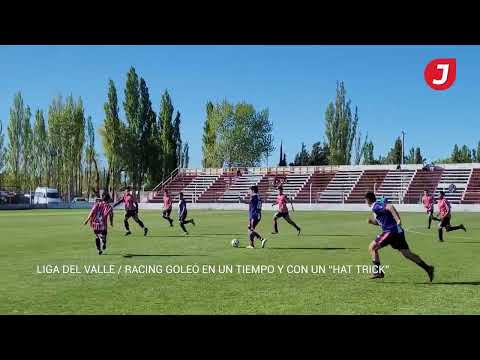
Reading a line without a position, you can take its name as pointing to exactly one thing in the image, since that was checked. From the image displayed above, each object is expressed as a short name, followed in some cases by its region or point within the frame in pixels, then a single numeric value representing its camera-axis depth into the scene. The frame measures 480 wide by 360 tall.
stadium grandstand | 59.94
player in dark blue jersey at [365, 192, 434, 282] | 11.71
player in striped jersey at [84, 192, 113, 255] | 16.45
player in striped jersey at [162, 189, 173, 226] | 29.56
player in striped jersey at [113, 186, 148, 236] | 24.53
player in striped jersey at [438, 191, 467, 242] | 22.14
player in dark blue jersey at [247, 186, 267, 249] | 18.94
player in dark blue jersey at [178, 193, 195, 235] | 24.85
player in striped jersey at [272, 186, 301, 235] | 24.52
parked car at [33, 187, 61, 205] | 67.88
